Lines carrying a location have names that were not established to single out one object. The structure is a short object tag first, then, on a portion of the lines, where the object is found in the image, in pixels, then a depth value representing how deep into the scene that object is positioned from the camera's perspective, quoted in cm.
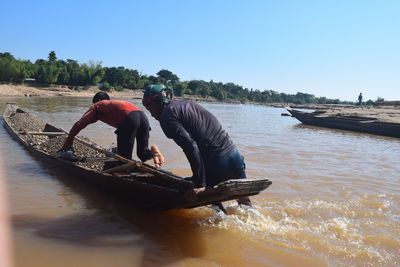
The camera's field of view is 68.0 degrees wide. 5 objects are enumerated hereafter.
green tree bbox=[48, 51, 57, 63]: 6831
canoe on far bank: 1551
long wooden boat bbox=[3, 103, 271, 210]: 263
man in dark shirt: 265
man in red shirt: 402
